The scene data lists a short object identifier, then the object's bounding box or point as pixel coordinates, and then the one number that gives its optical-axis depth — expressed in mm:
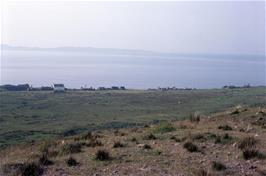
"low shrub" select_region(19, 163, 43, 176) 9125
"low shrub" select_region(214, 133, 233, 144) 12055
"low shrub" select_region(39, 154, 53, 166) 10069
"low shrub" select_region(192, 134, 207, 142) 12492
